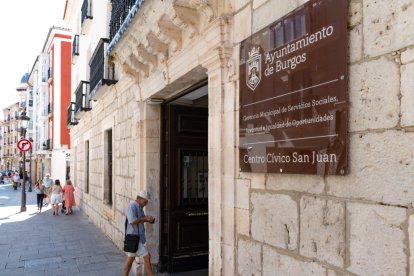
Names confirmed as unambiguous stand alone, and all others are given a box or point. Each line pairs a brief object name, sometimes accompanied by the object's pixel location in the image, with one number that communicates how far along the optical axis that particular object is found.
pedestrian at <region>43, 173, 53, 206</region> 14.74
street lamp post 14.90
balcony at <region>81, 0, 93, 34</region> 11.26
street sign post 14.19
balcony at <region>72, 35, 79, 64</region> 14.40
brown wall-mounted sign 2.01
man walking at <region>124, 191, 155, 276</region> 4.98
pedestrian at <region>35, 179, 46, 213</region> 13.84
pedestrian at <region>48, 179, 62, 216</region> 13.36
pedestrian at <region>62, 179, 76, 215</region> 13.38
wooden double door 5.66
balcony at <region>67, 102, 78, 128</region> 15.05
